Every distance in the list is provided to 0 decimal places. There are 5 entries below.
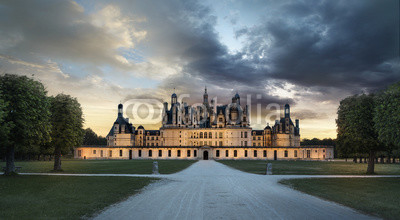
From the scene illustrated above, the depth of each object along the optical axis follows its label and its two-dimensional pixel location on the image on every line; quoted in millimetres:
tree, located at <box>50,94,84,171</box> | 38062
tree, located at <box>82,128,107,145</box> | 147375
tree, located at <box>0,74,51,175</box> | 27152
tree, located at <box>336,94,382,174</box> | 34750
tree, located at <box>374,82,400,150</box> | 25266
